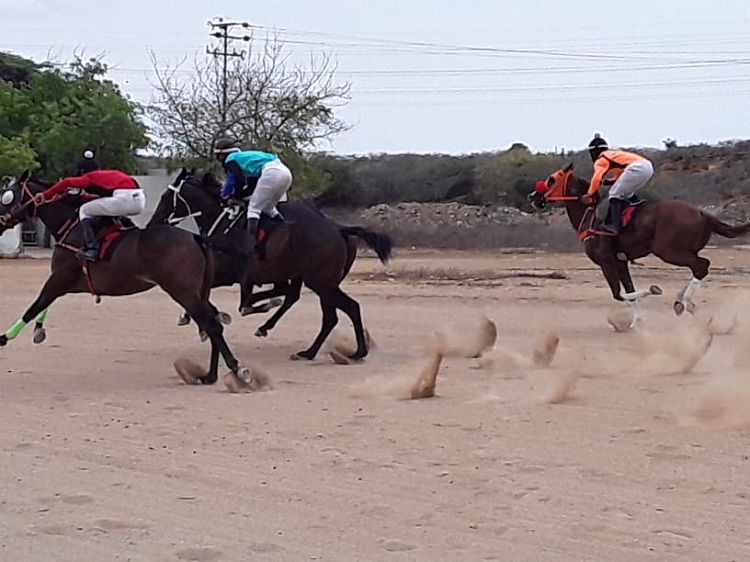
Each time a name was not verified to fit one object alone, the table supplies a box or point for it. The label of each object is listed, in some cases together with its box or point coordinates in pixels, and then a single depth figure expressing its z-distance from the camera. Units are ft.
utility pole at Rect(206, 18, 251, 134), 152.97
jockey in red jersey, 36.94
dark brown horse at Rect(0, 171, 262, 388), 36.32
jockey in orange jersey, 50.11
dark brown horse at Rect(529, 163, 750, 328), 50.34
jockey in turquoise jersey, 41.32
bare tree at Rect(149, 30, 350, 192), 149.79
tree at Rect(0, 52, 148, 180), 136.26
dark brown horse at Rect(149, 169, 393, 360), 41.45
